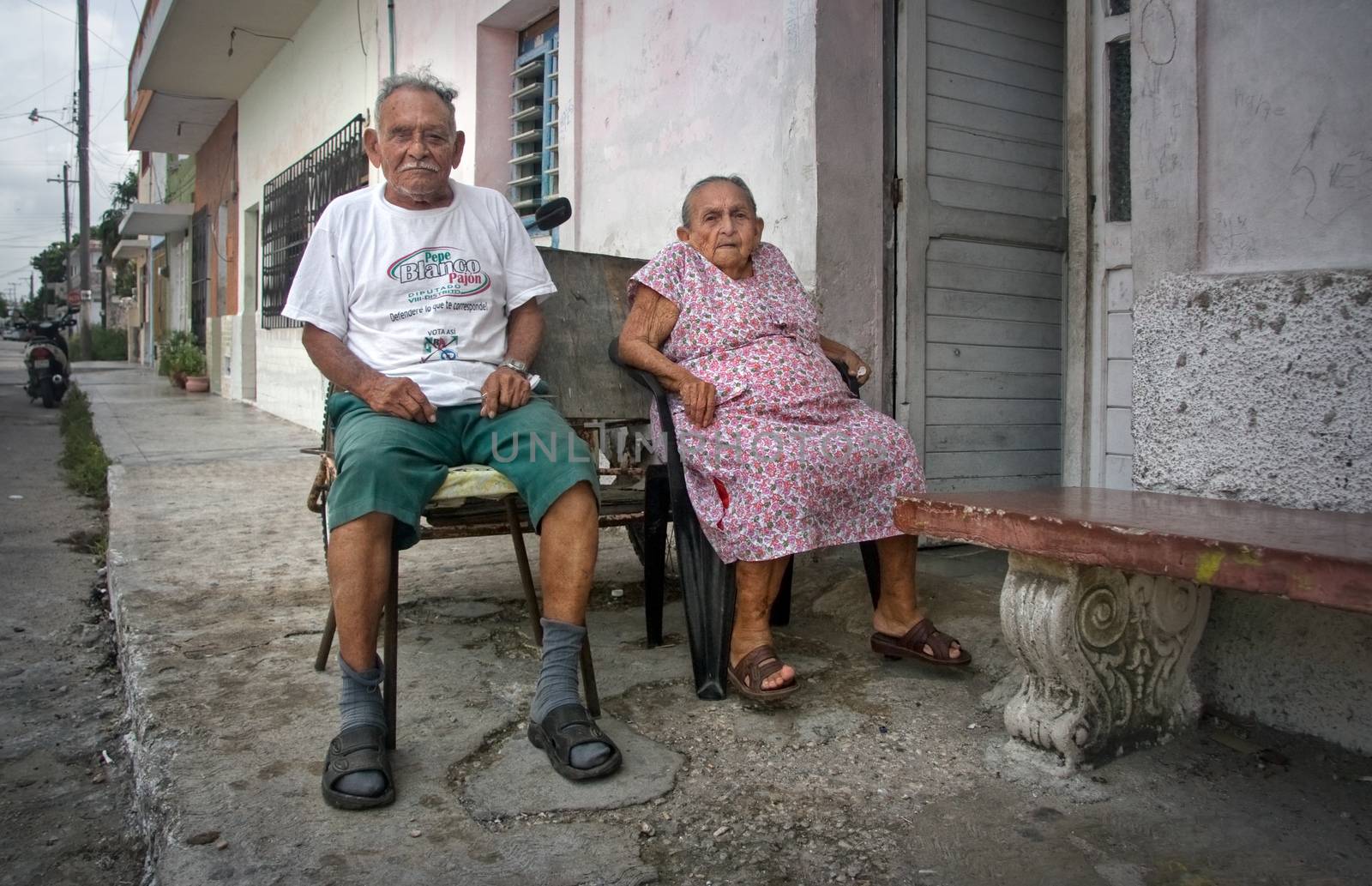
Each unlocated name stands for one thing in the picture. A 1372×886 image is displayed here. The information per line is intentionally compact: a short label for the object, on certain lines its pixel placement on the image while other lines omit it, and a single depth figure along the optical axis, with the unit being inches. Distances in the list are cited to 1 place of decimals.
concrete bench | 63.2
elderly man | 80.0
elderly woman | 92.7
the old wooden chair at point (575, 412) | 92.1
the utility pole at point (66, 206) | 1964.8
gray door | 145.2
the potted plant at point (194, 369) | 581.6
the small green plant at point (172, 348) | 621.1
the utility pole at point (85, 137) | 1008.9
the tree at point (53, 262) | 2456.9
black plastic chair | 94.6
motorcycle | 490.6
